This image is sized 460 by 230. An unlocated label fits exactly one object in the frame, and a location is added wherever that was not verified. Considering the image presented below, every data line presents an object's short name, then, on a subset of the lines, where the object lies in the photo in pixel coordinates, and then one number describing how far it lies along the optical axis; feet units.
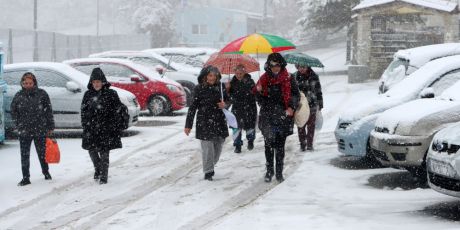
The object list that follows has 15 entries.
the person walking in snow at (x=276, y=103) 29.45
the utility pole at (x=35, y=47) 114.87
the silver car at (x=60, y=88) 46.75
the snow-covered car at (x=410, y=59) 44.68
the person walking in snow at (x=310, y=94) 38.83
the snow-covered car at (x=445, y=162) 22.49
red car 58.80
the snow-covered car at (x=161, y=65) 68.28
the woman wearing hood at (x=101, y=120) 30.68
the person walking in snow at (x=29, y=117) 31.19
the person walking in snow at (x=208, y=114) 30.73
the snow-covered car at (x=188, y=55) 76.64
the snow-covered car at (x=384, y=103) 32.94
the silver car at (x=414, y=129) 27.45
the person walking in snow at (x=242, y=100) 39.01
